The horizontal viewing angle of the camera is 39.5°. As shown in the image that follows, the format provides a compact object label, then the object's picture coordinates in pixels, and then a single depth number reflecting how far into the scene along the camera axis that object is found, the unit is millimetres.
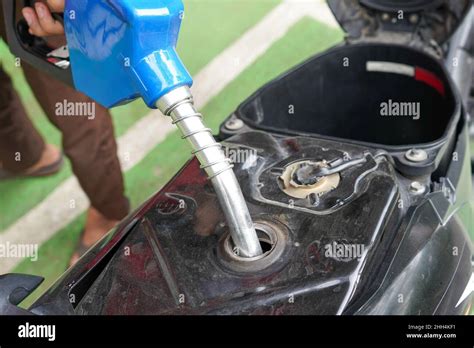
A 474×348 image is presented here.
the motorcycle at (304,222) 897
